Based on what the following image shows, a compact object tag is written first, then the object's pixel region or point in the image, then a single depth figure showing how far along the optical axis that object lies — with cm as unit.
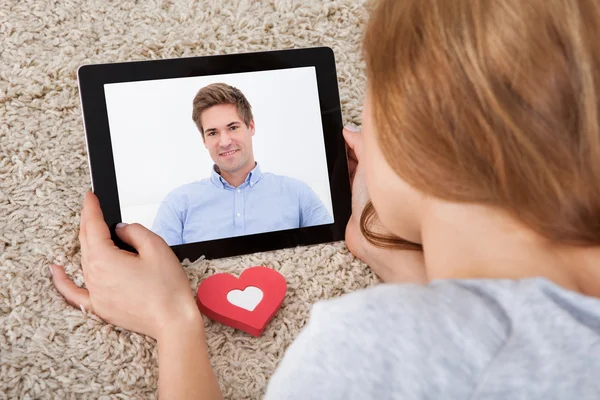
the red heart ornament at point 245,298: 68
